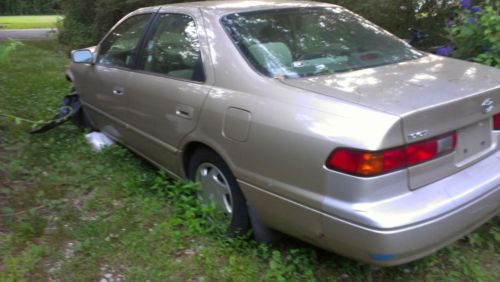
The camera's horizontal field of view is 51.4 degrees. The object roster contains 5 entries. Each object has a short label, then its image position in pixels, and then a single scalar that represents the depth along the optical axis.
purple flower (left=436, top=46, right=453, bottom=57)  5.22
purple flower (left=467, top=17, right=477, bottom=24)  4.86
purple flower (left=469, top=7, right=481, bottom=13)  4.97
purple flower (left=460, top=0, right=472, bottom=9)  5.16
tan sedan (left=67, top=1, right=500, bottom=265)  2.48
